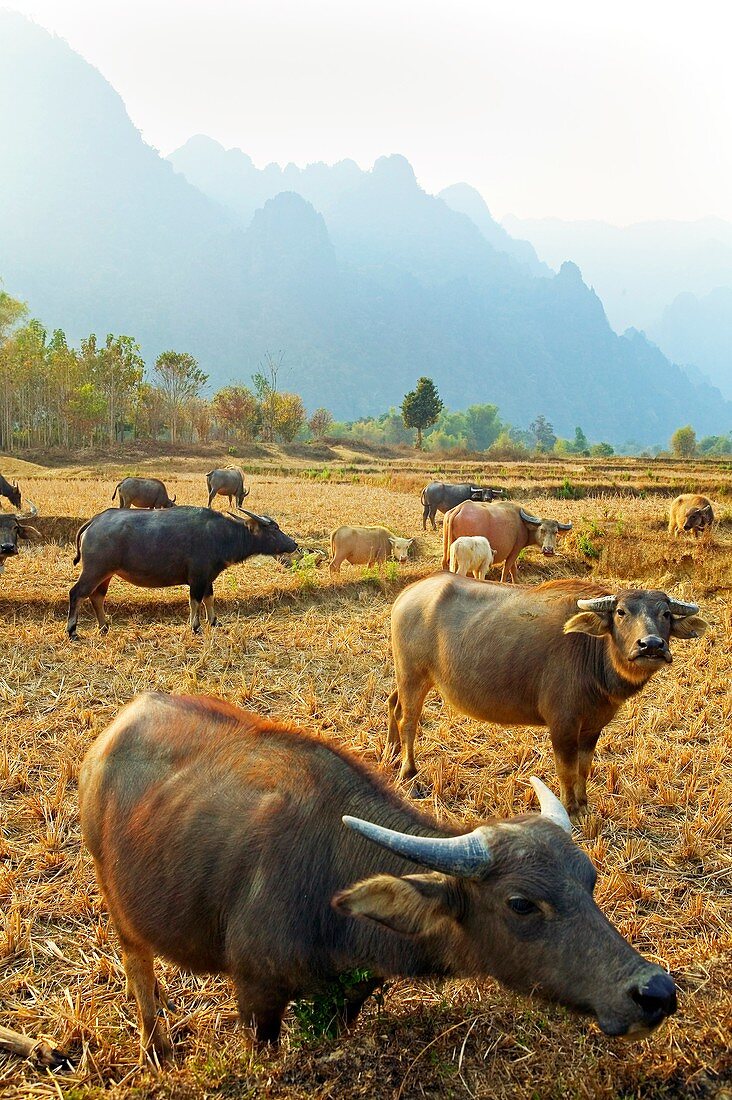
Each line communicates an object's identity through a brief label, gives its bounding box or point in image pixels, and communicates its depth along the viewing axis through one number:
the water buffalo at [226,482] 19.61
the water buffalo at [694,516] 14.90
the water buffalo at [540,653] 4.12
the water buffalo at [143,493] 15.67
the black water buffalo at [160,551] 7.57
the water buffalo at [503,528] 10.70
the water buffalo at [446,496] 16.97
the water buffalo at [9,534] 8.76
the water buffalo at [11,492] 17.44
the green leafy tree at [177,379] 50.34
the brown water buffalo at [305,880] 1.96
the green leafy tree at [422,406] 61.56
